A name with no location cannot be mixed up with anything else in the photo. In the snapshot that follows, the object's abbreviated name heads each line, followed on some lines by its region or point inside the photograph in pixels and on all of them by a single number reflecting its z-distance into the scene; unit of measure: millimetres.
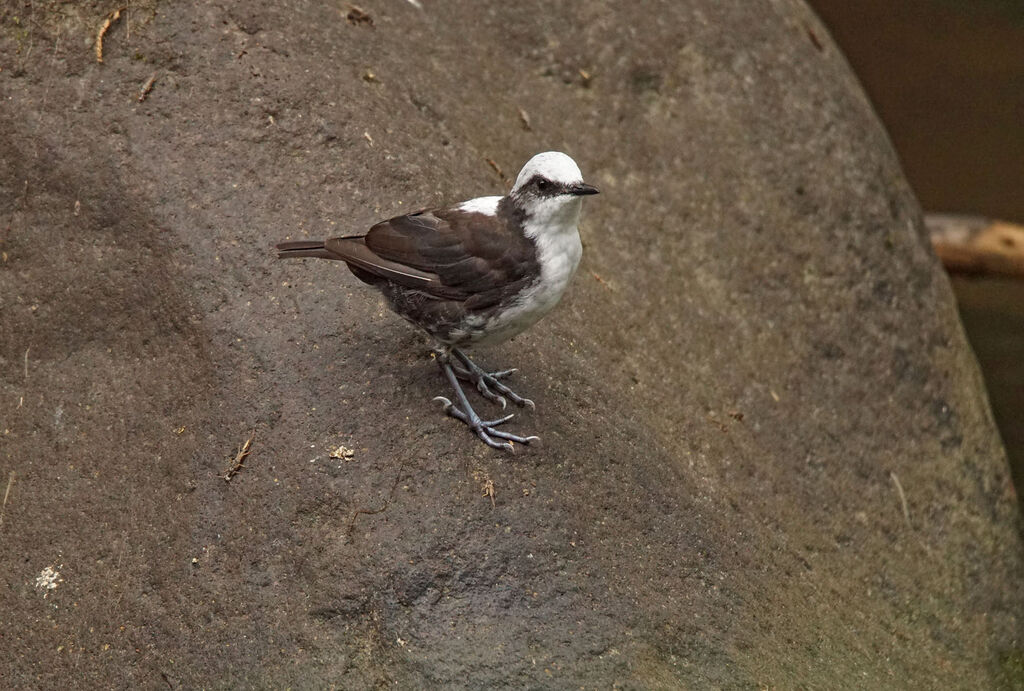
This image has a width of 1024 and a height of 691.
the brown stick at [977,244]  15914
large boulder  7937
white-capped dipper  8211
